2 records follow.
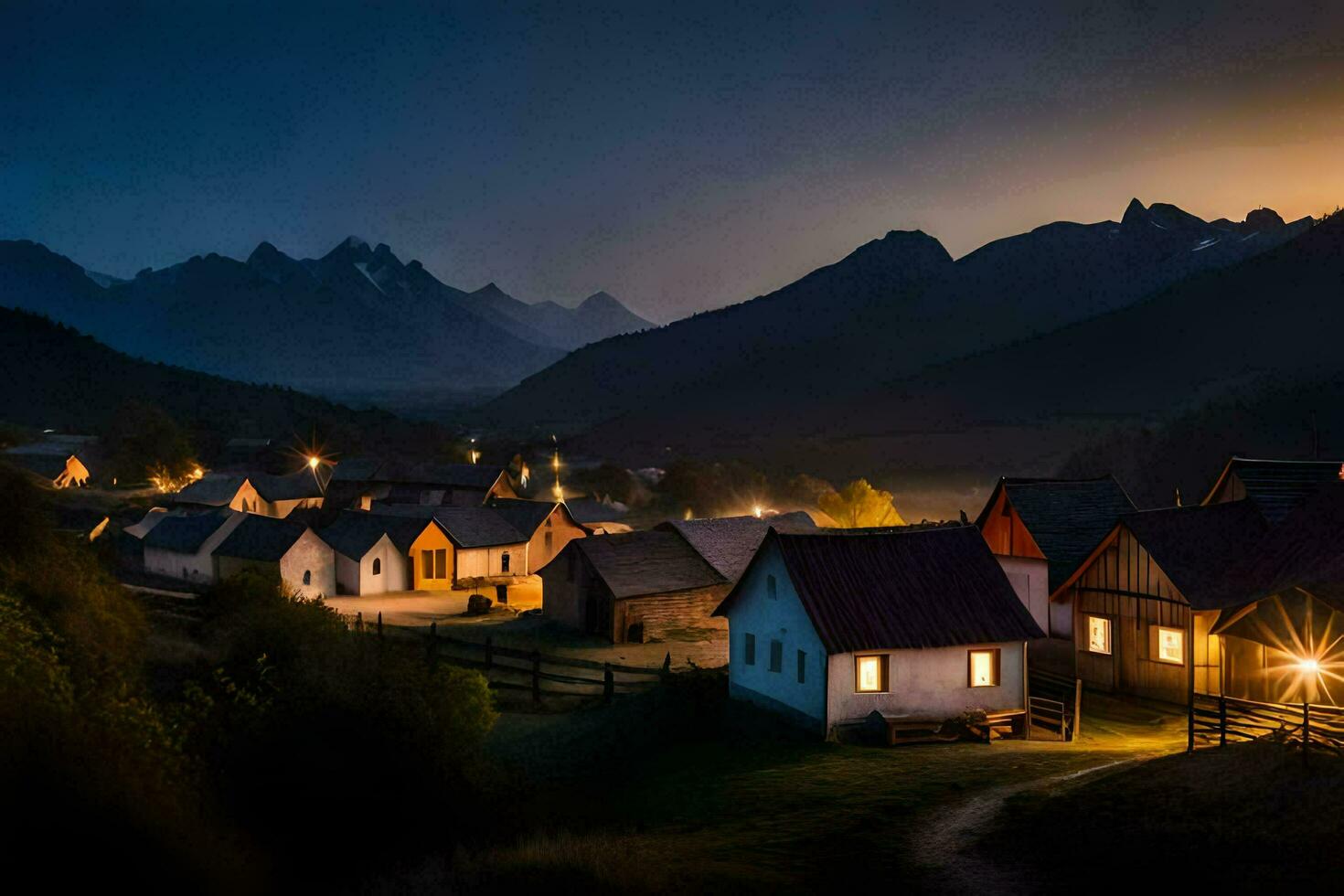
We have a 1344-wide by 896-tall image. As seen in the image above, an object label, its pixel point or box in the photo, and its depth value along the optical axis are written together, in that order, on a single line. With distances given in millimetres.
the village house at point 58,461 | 103938
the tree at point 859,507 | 82375
